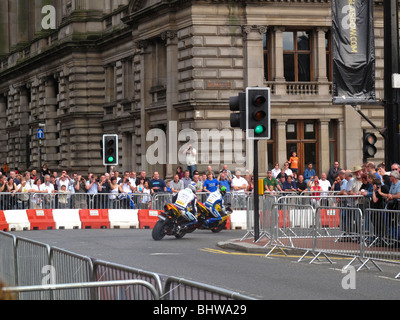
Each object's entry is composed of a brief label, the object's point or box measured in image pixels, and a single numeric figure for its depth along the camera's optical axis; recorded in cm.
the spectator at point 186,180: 3119
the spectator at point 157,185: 3073
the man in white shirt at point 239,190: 2800
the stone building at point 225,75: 3856
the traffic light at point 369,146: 2288
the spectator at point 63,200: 2911
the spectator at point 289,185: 3049
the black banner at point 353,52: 2244
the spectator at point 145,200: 2908
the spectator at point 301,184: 3168
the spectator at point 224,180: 3048
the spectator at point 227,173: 3157
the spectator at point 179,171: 3733
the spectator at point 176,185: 3104
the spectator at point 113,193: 2954
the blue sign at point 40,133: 4946
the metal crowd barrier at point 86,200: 2873
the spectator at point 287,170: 3406
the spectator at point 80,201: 2900
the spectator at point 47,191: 2908
